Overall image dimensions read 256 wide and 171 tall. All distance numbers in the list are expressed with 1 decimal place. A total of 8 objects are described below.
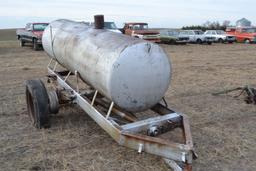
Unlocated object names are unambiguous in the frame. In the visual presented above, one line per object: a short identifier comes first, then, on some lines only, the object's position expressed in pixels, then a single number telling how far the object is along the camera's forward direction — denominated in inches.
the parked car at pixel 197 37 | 785.7
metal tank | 113.5
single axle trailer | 100.3
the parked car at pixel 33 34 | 529.8
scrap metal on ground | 199.8
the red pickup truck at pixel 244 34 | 814.2
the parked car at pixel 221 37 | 812.8
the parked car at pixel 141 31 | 675.3
